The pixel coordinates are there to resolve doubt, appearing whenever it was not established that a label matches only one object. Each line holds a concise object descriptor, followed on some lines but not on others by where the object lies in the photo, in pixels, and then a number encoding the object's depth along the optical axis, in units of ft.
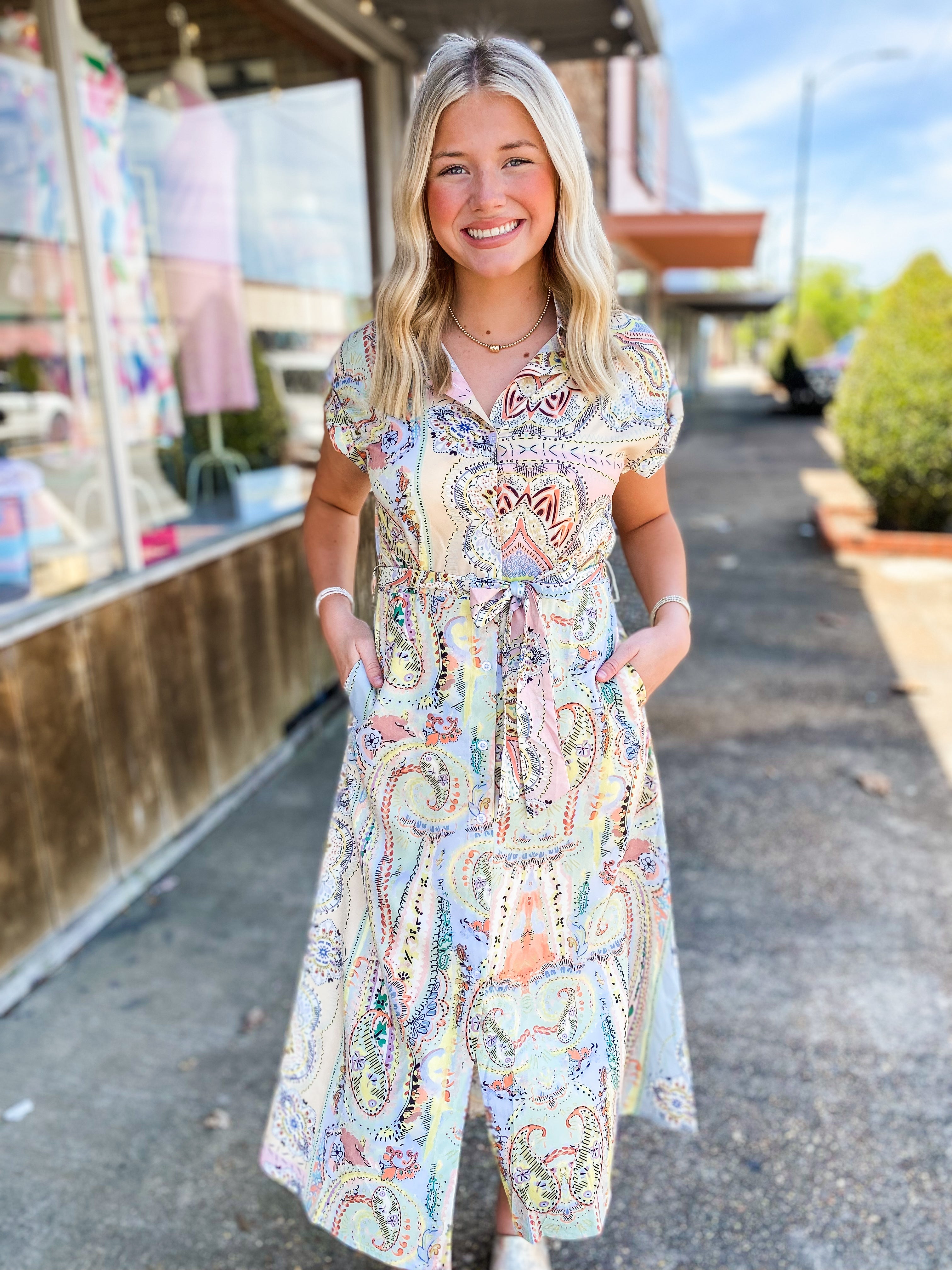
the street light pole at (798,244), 100.99
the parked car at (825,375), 64.95
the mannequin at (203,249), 12.18
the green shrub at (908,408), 23.38
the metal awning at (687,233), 37.65
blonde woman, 4.69
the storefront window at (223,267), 11.05
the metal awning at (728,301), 74.69
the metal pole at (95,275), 9.36
